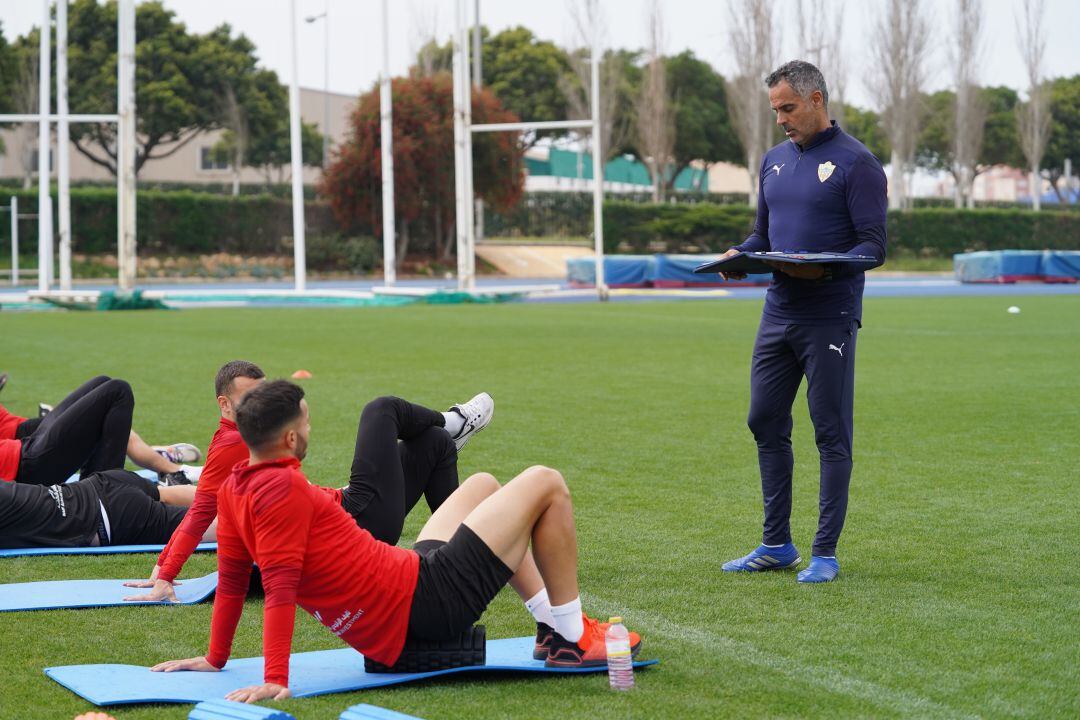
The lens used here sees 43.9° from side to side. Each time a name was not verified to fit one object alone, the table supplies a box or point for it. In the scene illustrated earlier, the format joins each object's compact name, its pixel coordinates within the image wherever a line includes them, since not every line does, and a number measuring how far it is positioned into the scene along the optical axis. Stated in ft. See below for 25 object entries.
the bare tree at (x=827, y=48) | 172.45
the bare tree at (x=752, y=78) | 168.96
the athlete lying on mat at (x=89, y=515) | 19.60
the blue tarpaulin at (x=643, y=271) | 120.47
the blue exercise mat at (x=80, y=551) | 19.54
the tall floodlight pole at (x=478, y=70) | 158.30
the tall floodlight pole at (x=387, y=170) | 101.76
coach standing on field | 17.65
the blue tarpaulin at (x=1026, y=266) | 125.90
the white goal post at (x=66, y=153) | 90.68
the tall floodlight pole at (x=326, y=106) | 187.67
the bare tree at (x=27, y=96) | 161.79
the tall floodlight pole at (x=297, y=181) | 97.86
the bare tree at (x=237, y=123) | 175.94
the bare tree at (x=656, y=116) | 179.22
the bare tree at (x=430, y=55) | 184.55
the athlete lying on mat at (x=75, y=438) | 21.59
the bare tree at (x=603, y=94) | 179.42
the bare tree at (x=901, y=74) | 174.70
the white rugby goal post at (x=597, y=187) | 95.14
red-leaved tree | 140.87
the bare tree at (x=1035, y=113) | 183.73
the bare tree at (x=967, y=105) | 178.19
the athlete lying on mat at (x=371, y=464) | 16.21
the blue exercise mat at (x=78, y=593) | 16.42
